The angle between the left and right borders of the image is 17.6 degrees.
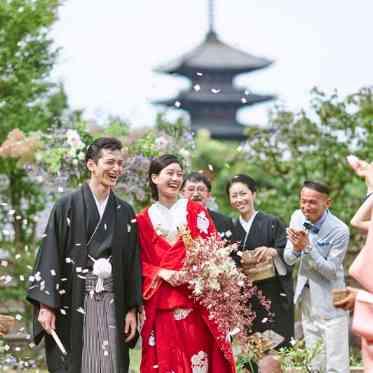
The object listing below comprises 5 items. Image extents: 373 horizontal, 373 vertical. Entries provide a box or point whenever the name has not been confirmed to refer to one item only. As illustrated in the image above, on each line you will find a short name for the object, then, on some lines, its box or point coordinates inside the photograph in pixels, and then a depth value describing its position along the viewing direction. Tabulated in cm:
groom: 888
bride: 922
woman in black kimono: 1028
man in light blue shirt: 985
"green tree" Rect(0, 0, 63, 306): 1616
